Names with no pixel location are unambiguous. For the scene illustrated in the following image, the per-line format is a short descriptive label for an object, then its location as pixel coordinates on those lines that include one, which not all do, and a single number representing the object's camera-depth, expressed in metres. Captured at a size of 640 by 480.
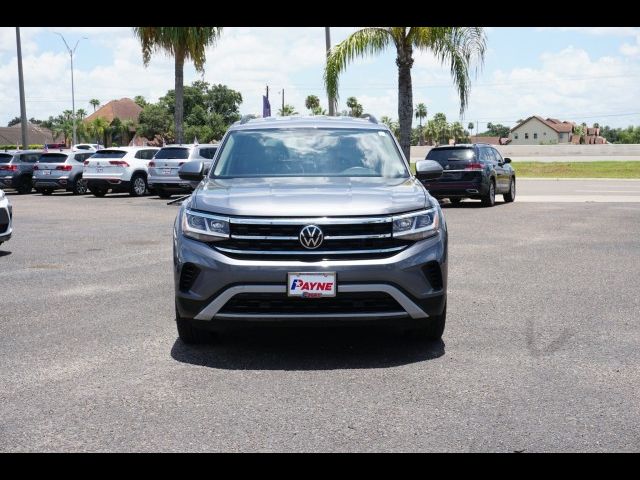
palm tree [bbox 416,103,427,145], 156.71
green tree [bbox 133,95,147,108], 124.11
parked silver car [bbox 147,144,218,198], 25.61
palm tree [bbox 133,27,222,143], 32.38
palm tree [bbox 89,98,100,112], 141.85
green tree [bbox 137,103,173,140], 99.56
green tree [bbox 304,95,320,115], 122.94
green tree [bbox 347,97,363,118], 115.17
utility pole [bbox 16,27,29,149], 37.88
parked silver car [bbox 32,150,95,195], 29.48
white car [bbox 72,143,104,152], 58.85
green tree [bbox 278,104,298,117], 109.01
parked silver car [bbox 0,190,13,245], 11.94
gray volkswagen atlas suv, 5.80
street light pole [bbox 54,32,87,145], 57.29
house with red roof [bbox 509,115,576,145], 157.50
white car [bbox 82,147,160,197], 27.91
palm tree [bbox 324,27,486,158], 25.30
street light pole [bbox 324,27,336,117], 28.62
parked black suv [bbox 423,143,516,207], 21.38
